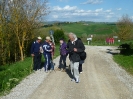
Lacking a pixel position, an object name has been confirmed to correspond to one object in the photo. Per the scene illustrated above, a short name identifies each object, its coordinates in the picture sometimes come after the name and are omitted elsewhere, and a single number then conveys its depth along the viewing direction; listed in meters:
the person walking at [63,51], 8.32
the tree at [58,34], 29.46
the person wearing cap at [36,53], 8.48
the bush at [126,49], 14.67
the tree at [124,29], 34.61
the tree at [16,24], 14.05
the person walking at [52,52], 8.29
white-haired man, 6.40
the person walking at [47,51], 8.17
